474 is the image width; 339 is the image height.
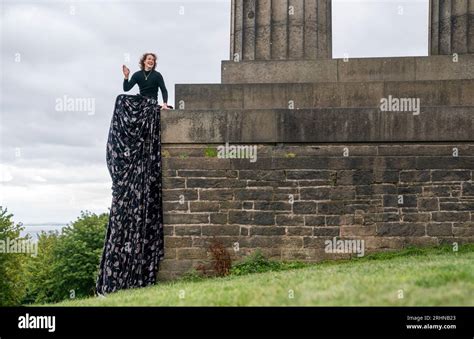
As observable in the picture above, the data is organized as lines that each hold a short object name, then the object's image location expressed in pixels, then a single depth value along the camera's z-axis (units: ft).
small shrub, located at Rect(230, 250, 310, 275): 41.42
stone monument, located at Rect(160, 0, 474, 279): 41.93
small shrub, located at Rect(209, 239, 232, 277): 42.09
